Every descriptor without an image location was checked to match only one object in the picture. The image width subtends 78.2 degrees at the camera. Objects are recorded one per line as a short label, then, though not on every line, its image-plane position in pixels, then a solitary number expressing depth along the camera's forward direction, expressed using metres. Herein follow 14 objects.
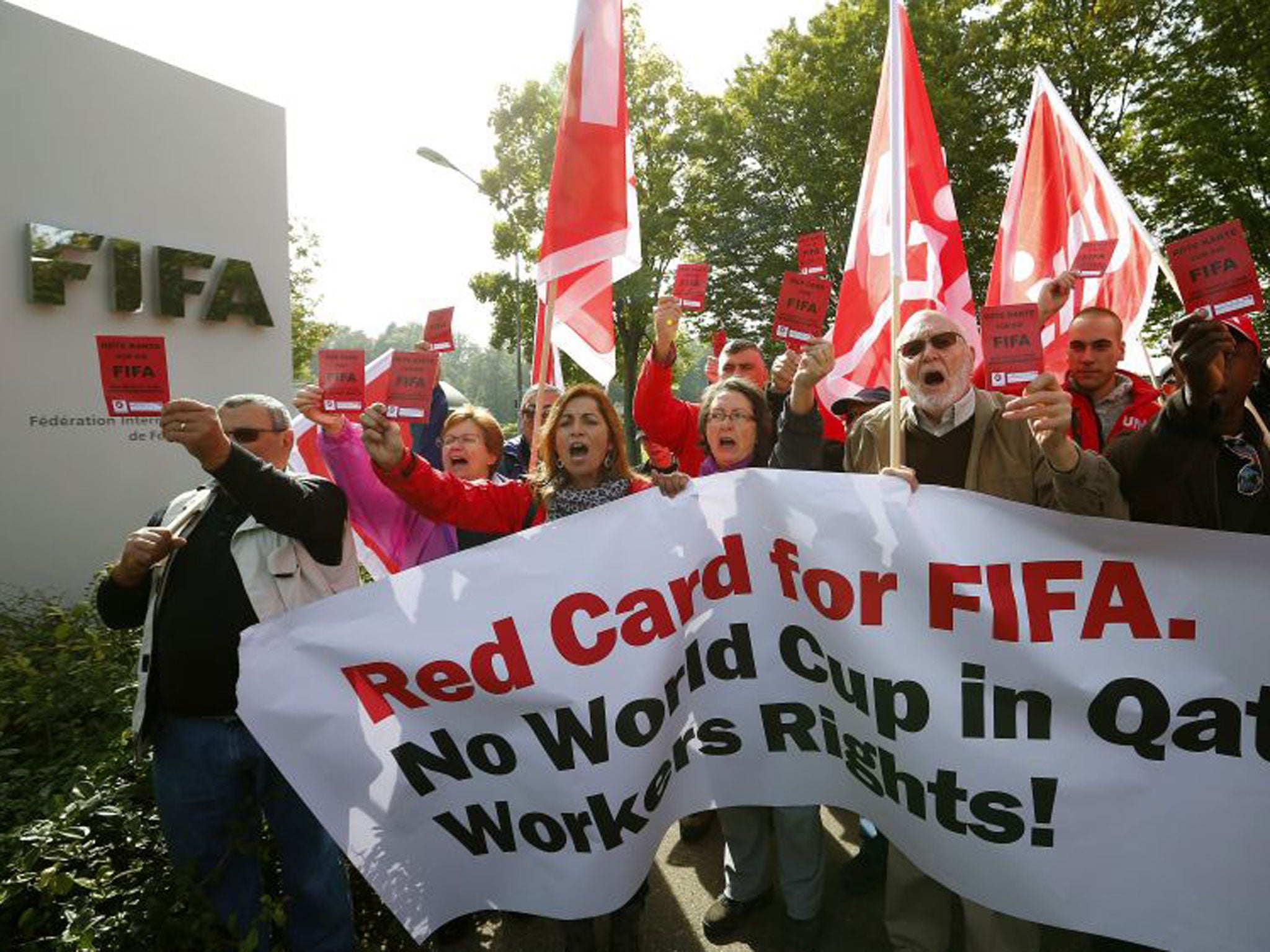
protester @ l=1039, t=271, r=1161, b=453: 3.12
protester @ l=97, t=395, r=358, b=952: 2.46
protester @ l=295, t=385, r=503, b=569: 2.93
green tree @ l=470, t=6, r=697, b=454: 24.02
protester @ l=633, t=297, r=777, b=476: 3.95
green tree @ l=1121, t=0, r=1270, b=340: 13.65
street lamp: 12.04
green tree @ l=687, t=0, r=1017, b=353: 17.94
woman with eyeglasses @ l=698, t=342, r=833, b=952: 2.83
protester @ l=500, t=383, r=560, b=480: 5.28
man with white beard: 2.46
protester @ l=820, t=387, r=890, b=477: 3.64
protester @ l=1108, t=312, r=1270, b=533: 2.13
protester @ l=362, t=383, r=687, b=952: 2.78
